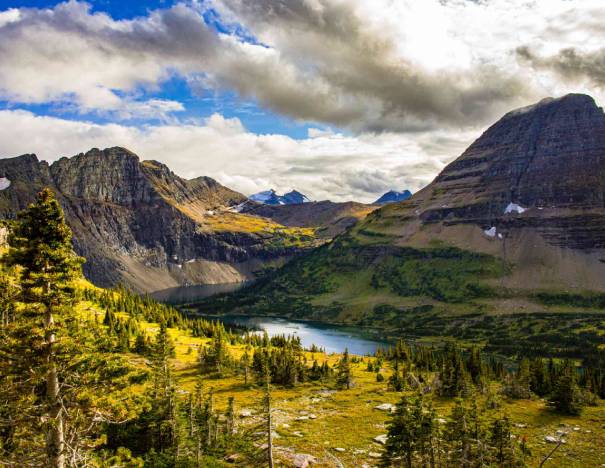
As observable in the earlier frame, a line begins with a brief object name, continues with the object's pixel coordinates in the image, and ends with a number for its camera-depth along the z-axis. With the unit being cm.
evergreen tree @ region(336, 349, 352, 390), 12044
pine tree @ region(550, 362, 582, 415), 9056
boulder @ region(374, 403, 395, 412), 9578
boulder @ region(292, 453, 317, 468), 5988
